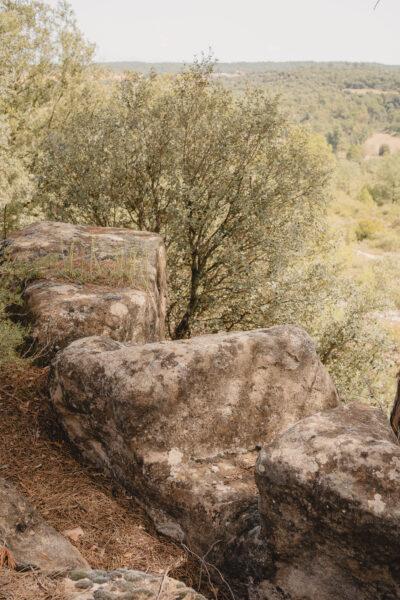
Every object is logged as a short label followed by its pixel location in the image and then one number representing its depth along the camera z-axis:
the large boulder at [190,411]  4.98
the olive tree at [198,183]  15.02
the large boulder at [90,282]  7.02
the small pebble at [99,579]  3.30
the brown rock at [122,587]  3.13
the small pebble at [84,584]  3.24
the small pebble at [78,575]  3.37
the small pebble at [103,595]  3.09
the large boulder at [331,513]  3.70
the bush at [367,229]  70.12
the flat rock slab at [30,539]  3.93
